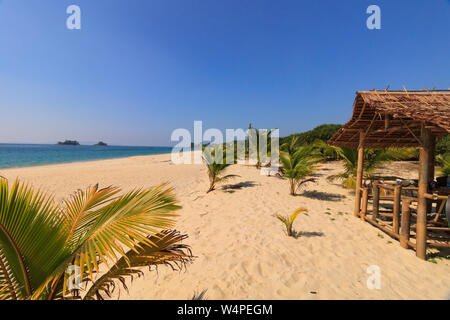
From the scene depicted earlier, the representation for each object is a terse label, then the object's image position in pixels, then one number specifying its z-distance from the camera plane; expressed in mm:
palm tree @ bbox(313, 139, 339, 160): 17781
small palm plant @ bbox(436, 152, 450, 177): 5520
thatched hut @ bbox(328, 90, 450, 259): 3025
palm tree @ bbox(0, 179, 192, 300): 1271
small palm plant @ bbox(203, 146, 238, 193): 7316
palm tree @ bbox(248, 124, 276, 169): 15312
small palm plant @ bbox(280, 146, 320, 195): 6590
